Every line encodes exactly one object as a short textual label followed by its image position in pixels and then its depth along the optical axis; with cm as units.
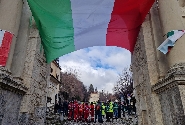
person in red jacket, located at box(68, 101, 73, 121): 1312
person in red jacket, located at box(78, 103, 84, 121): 1315
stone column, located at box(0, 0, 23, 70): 479
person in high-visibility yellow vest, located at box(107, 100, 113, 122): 1264
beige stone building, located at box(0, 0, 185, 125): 421
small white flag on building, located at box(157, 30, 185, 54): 453
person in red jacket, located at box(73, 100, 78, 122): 1306
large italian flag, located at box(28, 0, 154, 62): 541
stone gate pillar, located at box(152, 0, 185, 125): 386
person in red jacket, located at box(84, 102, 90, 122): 1316
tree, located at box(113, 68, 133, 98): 2861
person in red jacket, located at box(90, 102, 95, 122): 1289
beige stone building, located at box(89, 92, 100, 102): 8238
